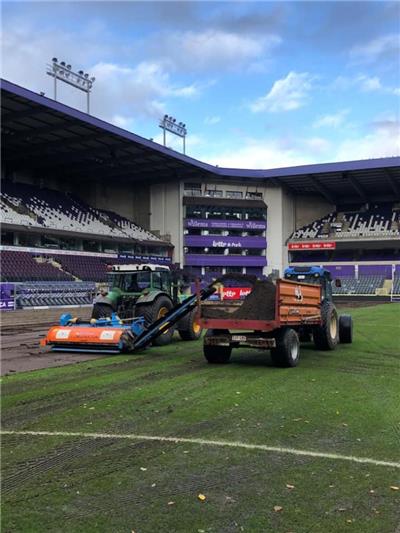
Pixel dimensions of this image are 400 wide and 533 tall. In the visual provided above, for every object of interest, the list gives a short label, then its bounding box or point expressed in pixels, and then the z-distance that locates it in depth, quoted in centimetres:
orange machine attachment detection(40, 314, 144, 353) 1220
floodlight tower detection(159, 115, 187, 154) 6138
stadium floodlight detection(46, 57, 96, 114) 4688
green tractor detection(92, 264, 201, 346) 1381
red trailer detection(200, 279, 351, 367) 1034
